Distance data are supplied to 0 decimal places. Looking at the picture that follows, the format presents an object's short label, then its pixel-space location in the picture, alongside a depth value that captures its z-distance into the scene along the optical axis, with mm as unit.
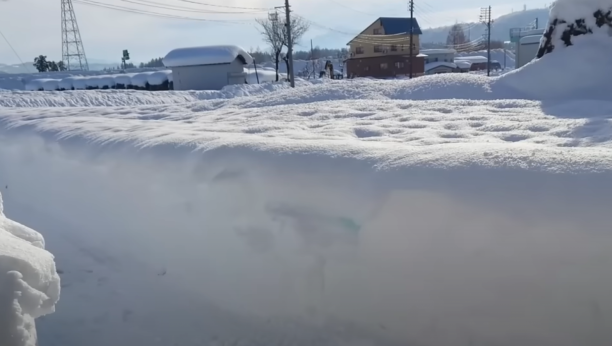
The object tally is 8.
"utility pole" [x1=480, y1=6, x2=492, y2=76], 34844
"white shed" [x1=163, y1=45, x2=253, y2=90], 25984
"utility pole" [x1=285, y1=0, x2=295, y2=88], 21469
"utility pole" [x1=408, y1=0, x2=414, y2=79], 33750
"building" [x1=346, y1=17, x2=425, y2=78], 35969
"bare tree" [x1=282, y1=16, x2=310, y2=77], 38931
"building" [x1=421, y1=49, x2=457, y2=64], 47156
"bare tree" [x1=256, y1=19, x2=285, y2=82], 36188
